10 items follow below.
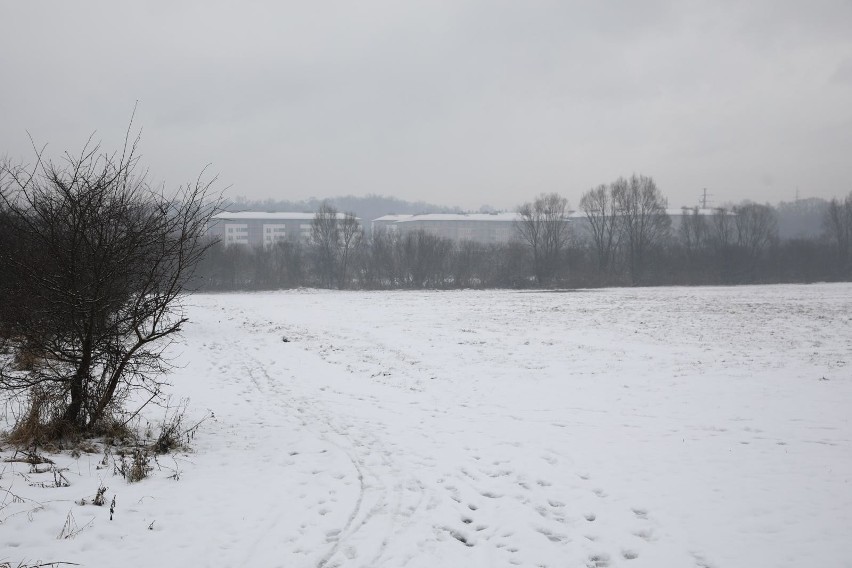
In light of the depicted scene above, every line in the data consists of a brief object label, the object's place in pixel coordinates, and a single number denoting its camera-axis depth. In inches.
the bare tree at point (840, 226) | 3262.8
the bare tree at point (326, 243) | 2957.7
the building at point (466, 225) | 5364.2
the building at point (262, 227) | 5142.7
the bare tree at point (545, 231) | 2893.7
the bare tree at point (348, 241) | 3019.2
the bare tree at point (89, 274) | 254.1
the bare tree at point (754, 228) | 3233.3
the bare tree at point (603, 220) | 3088.1
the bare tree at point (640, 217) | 2979.8
